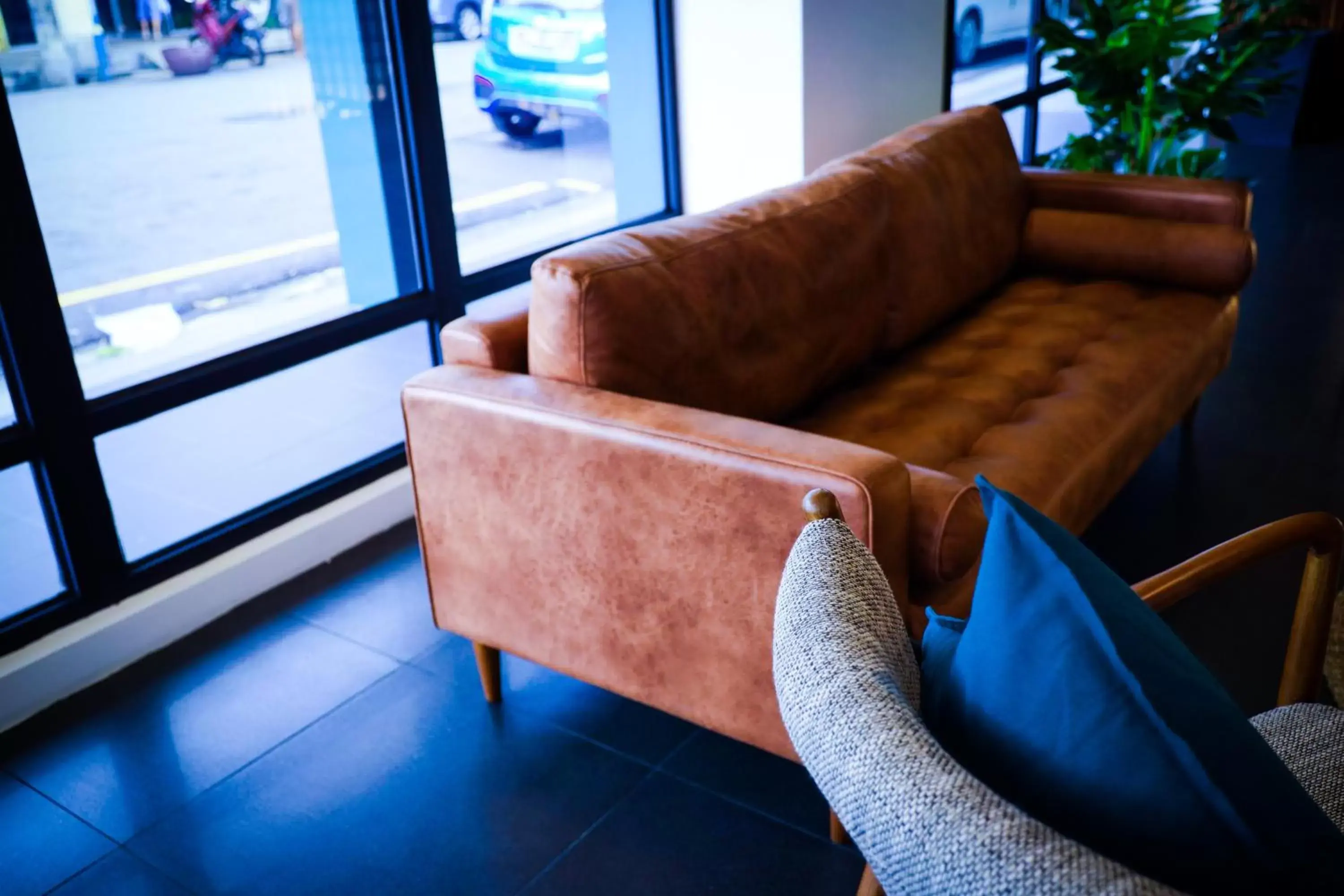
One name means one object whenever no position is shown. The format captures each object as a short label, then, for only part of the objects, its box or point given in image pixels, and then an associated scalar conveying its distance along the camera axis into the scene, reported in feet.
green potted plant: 12.75
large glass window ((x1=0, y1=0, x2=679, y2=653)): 7.61
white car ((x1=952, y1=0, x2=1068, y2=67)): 16.05
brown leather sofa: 5.59
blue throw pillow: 2.34
